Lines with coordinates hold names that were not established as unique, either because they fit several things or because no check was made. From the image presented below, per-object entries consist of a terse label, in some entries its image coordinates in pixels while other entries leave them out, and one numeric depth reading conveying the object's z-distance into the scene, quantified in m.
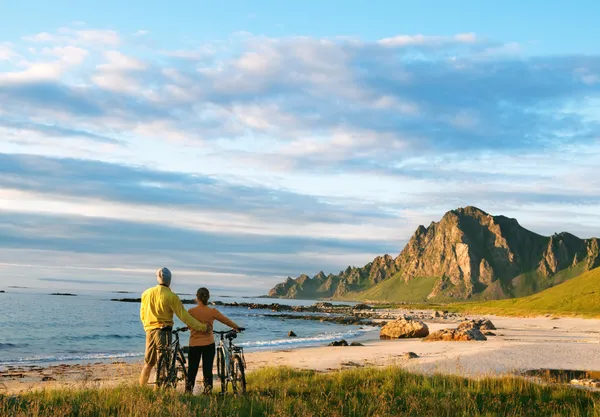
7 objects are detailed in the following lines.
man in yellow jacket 13.67
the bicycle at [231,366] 14.33
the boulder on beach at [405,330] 49.06
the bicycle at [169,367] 14.05
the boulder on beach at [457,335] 40.17
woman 14.23
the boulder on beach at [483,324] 56.19
